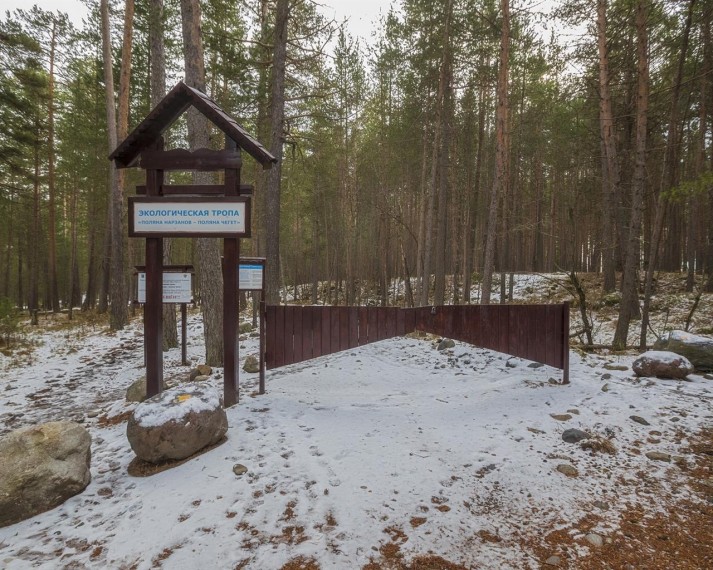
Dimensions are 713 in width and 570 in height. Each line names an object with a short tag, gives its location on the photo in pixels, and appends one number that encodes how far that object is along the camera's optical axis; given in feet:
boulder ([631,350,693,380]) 19.02
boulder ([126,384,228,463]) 12.26
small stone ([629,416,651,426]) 14.47
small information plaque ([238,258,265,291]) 20.58
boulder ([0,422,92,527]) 10.11
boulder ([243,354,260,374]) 24.07
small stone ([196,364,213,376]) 22.43
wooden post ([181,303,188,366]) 24.98
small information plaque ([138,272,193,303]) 24.16
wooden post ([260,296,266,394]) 18.43
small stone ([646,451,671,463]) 12.26
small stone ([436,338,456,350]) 29.56
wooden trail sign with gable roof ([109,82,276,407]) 15.71
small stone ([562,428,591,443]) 13.56
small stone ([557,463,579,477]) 11.54
